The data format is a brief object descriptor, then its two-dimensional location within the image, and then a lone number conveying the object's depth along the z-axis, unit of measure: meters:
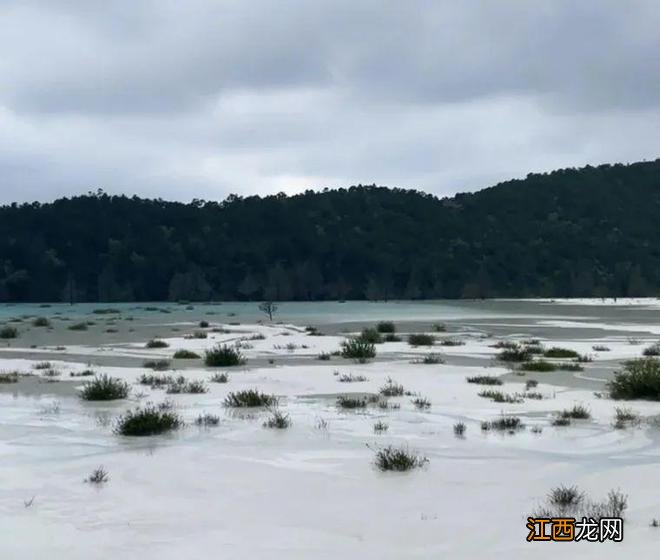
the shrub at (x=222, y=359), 19.89
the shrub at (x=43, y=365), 19.36
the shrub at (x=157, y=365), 19.18
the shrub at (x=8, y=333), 33.06
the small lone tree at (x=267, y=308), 52.52
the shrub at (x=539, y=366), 18.36
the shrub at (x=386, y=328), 33.94
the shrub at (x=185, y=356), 22.67
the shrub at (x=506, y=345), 23.92
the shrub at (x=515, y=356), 20.81
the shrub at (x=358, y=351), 21.64
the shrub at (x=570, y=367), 18.39
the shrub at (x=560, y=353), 21.88
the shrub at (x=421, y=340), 27.23
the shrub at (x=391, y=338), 29.77
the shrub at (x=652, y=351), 21.89
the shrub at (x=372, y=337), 28.39
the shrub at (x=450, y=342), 26.91
